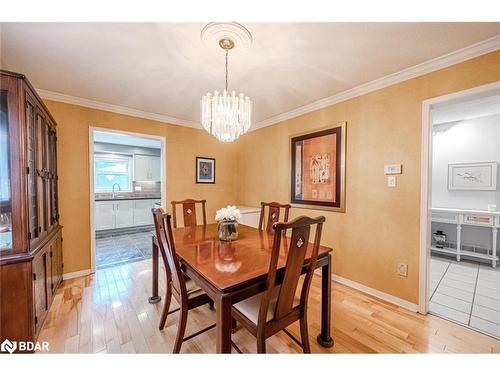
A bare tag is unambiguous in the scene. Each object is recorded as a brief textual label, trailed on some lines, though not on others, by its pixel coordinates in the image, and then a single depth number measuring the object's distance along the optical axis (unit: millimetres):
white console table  2936
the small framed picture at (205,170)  3684
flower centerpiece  1836
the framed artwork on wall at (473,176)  3205
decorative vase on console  3527
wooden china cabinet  1347
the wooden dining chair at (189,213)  2627
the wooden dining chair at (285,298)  1090
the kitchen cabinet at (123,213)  4739
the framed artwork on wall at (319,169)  2535
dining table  1038
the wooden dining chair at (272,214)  2389
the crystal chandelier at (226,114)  1623
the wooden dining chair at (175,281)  1350
